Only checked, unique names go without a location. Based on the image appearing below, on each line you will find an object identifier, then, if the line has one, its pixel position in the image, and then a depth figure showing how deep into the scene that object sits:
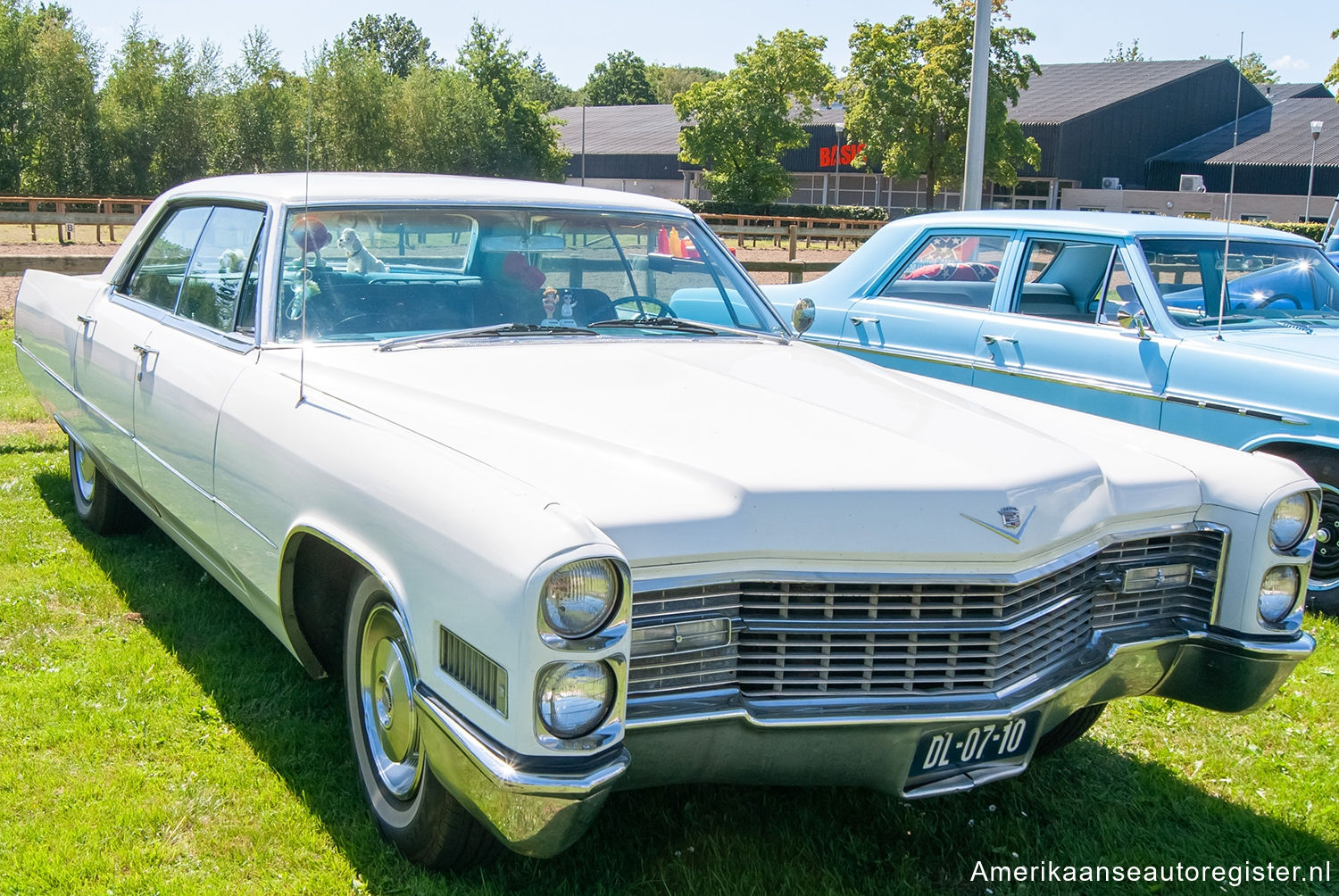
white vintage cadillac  2.30
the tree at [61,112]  39.41
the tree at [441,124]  47.66
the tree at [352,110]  43.31
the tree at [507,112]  51.00
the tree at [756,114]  45.59
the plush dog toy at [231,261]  3.88
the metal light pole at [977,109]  12.02
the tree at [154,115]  41.50
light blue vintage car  5.09
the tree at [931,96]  36.12
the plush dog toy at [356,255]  3.60
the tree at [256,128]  42.22
